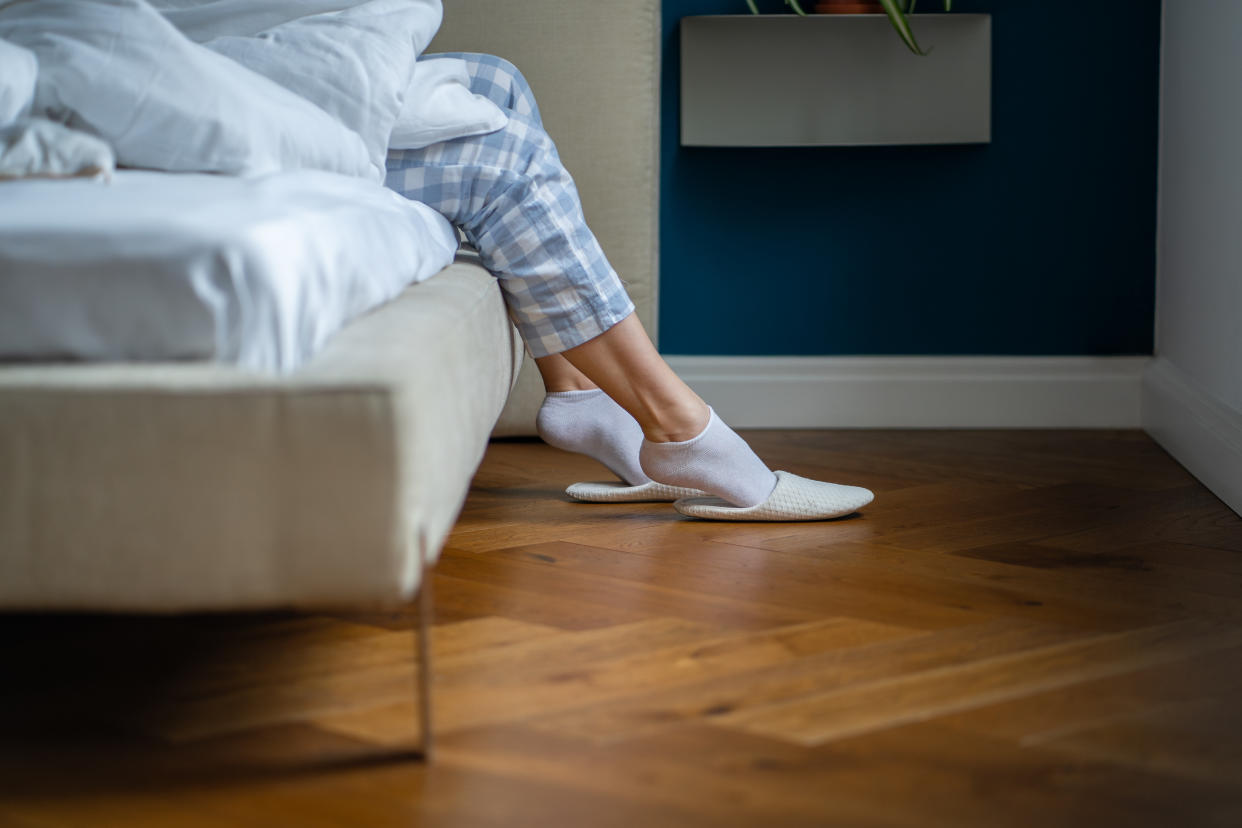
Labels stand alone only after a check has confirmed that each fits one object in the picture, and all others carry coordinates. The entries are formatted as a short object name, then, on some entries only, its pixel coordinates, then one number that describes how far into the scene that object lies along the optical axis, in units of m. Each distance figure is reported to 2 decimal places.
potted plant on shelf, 4.11
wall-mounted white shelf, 4.21
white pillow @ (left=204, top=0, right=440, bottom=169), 3.26
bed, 2.73
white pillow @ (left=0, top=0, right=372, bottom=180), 3.04
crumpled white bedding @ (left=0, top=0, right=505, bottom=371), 2.81
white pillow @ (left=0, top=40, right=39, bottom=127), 2.99
